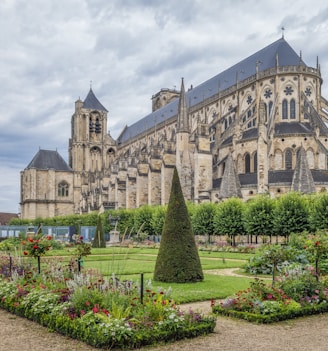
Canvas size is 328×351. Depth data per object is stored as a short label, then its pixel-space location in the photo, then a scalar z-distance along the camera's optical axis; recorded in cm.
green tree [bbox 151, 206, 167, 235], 3924
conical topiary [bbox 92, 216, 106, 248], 3419
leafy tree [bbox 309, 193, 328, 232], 2772
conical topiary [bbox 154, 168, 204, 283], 1278
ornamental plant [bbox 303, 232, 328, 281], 1129
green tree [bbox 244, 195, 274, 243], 3122
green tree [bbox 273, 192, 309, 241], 2966
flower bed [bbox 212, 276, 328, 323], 867
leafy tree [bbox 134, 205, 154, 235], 4147
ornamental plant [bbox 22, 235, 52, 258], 1126
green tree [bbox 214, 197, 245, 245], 3350
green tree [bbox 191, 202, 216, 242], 3572
